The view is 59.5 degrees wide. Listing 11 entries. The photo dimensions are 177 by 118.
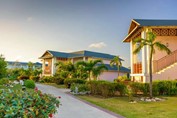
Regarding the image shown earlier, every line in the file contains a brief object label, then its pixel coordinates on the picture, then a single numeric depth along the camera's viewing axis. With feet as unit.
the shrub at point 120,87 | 39.59
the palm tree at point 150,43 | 35.92
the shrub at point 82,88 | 48.64
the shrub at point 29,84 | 57.20
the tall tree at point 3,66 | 42.32
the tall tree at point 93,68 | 59.63
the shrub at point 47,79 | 98.97
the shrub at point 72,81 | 64.32
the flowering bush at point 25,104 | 10.20
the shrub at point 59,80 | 87.93
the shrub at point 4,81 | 47.93
